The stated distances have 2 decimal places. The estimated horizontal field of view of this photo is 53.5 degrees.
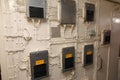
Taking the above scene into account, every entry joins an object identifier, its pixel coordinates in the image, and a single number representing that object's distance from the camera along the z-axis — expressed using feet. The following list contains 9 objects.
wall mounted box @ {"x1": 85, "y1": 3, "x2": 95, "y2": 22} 6.88
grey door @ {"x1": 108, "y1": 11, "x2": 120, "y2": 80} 9.47
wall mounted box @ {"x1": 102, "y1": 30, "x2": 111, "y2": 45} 8.37
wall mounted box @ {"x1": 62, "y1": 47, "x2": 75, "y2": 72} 5.77
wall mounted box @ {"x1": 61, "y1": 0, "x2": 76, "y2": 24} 5.60
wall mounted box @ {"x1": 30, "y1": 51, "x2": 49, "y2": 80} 4.69
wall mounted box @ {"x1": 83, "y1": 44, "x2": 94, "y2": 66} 7.03
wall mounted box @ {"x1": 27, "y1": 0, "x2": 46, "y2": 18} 4.49
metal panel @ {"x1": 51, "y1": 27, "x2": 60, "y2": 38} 5.41
